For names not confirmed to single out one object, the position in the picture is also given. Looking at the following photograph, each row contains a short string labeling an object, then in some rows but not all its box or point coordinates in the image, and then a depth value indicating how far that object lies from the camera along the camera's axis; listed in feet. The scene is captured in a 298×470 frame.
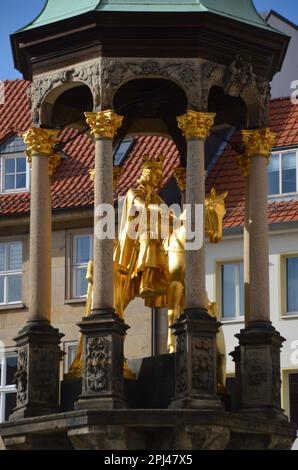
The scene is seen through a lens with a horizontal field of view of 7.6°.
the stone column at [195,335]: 98.94
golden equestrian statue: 104.68
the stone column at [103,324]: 98.89
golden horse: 104.63
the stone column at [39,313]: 102.22
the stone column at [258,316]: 102.37
